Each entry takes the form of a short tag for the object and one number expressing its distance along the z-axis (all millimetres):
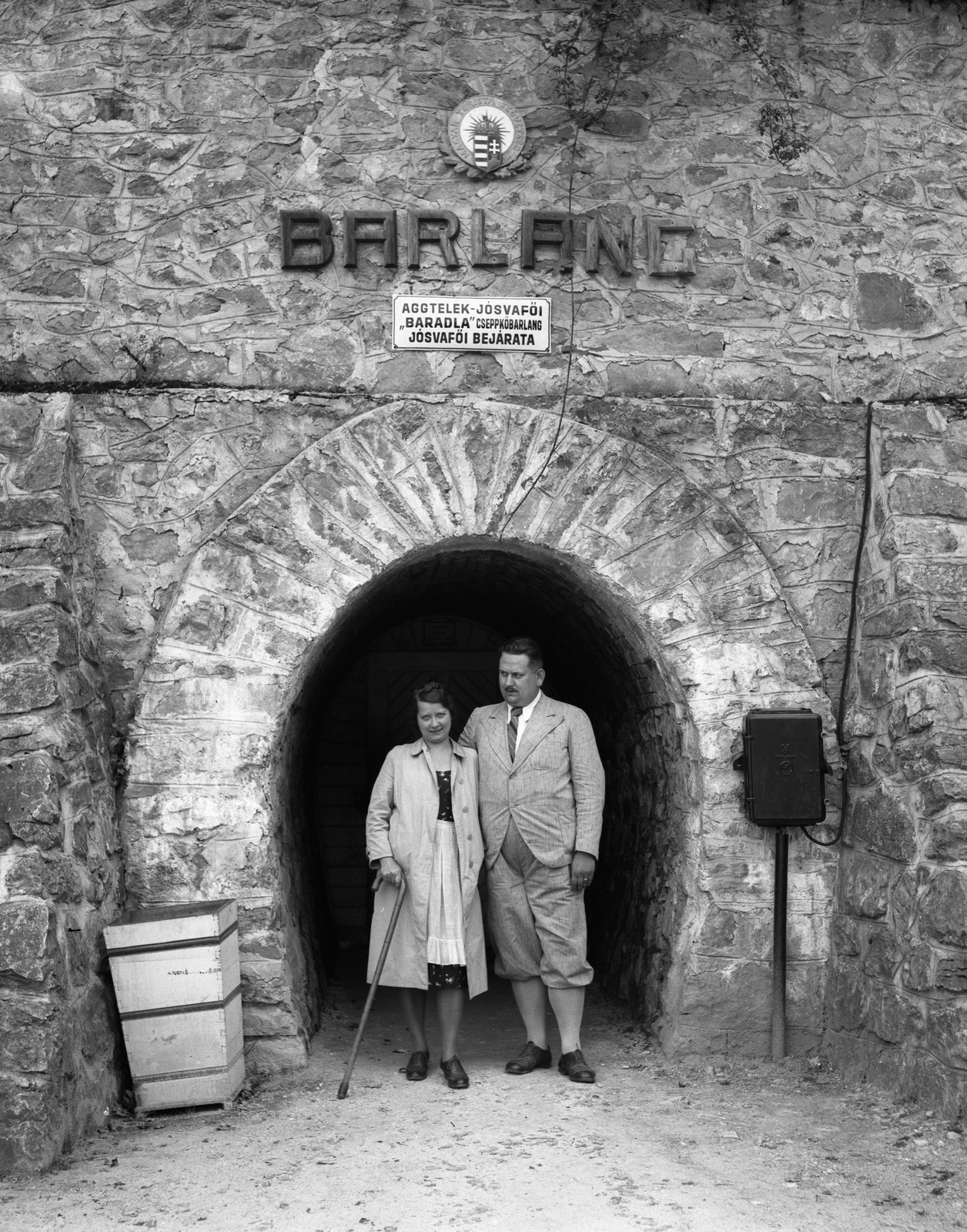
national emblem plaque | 4887
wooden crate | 4086
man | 4668
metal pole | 4586
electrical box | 4551
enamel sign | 4836
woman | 4566
